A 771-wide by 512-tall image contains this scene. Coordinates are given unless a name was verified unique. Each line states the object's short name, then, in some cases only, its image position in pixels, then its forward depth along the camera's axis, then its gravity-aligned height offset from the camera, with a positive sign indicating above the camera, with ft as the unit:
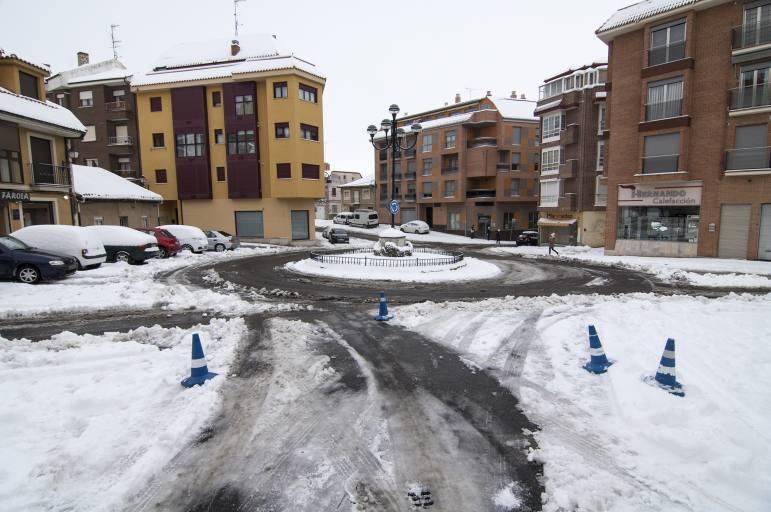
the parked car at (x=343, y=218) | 184.96 -3.59
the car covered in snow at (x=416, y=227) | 155.43 -6.29
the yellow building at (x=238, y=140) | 113.50 +19.19
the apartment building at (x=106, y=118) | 131.44 +28.23
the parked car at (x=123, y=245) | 63.31 -5.07
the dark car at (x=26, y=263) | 44.27 -5.41
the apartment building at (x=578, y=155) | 108.37 +14.09
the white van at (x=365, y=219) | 176.04 -3.76
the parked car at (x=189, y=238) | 82.38 -5.27
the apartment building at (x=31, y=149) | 66.44 +10.35
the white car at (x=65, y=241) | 51.37 -3.64
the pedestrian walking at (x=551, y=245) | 89.84 -7.60
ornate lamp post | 59.57 +11.96
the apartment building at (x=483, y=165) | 151.23 +15.87
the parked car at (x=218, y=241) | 90.99 -6.66
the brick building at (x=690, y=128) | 71.20 +14.38
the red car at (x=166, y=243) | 75.15 -5.72
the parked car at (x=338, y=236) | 116.57 -7.06
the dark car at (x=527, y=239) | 118.01 -8.08
